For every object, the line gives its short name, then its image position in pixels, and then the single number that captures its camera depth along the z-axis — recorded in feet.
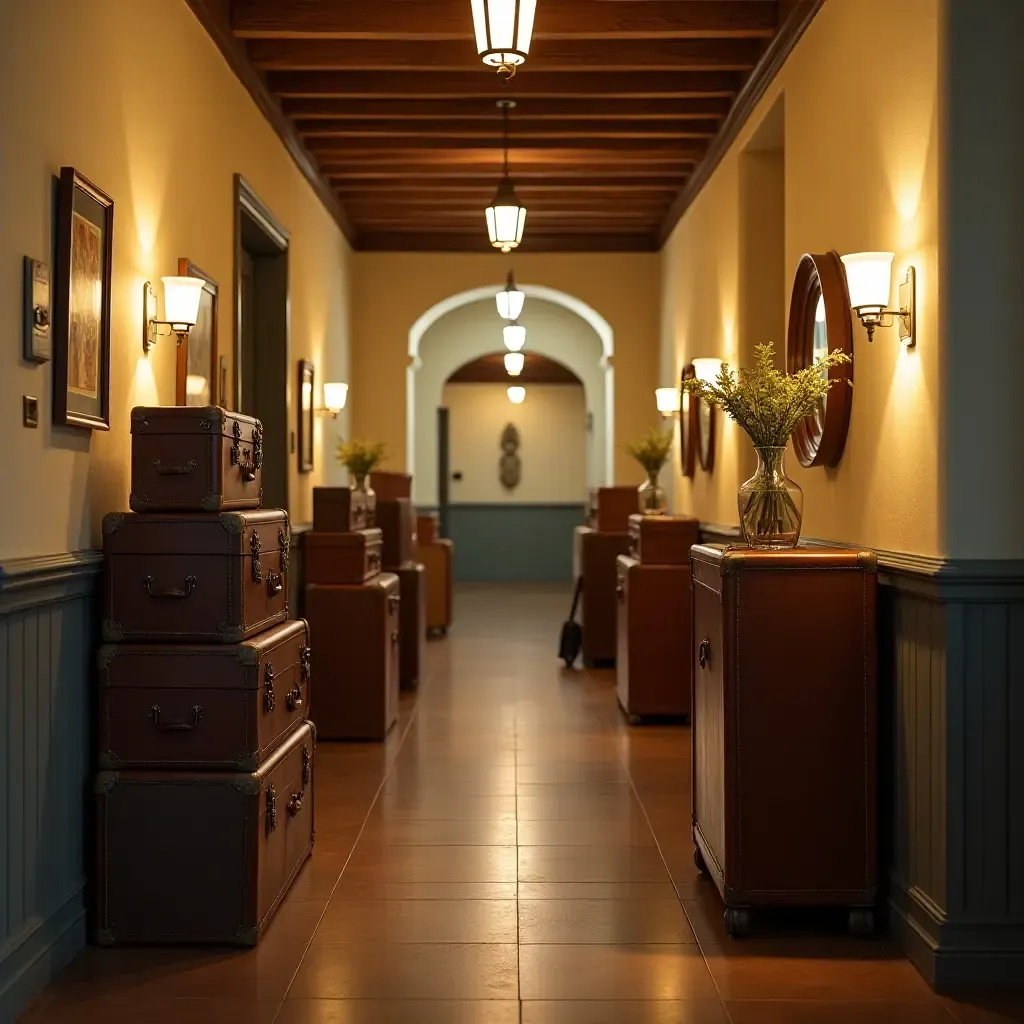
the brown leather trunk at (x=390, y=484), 33.12
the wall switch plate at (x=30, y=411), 11.83
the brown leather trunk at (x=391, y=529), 28.04
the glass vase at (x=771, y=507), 14.16
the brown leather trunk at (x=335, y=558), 23.70
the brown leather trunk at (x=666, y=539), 25.52
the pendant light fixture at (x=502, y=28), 14.14
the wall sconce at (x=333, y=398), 30.89
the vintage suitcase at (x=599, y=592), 31.96
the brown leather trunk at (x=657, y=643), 25.05
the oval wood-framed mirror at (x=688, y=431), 31.20
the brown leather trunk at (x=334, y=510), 23.90
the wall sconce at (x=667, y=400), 32.73
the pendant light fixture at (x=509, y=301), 35.53
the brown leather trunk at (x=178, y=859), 12.73
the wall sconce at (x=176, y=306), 15.80
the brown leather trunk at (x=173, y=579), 13.08
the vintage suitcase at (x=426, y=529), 39.86
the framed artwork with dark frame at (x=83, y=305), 12.61
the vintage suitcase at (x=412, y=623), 28.53
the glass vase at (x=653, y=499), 27.91
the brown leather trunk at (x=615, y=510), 32.32
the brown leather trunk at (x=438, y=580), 39.93
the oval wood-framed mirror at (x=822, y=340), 15.85
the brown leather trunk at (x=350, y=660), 23.45
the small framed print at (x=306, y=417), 28.27
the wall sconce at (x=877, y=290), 13.19
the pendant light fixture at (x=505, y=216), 26.04
